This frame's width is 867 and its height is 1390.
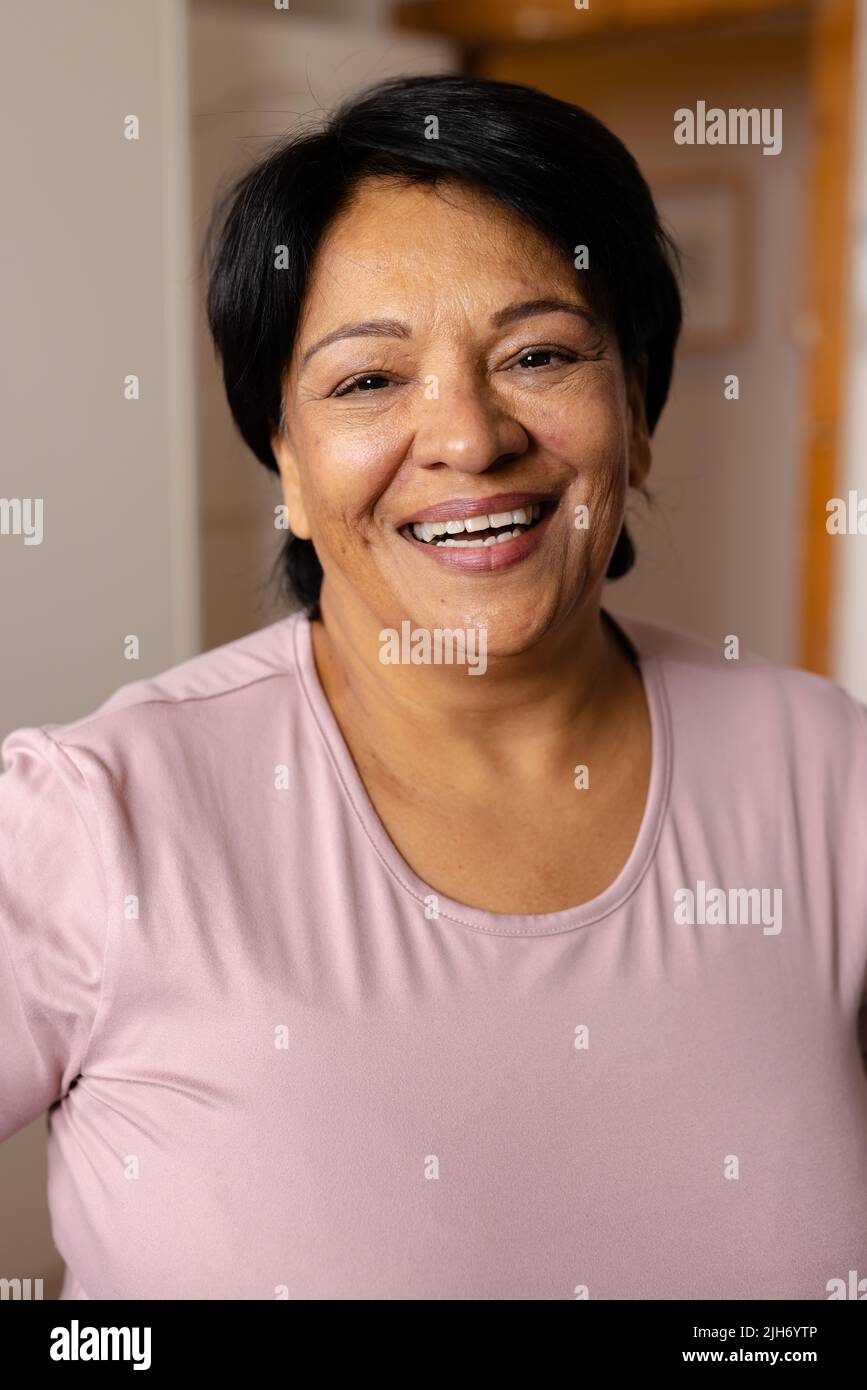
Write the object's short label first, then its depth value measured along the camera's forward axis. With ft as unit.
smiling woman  3.56
